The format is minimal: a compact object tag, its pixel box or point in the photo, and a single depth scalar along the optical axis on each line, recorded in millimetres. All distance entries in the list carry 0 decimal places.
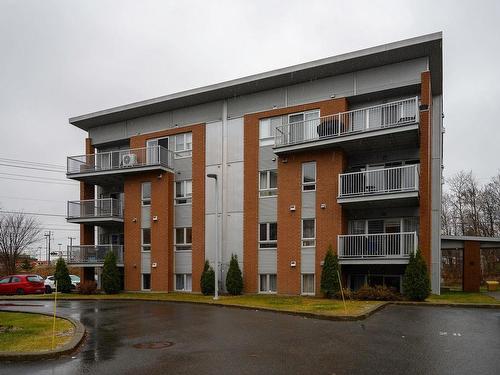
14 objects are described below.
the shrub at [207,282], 24406
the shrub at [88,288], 27300
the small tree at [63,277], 28689
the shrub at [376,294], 19266
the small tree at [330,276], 20656
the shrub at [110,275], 26781
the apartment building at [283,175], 21078
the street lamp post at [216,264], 20644
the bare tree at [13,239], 50094
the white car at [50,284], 32031
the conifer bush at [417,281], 18734
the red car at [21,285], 30734
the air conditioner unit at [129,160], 28108
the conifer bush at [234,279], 24078
